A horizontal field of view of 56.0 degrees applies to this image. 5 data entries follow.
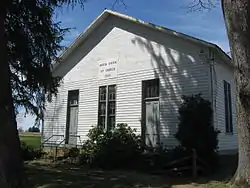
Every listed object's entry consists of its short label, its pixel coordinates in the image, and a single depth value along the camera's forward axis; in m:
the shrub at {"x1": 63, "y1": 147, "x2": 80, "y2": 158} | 12.14
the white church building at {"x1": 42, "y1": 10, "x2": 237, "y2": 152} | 10.56
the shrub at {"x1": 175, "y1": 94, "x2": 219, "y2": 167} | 8.89
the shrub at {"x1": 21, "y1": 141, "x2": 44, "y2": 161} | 12.77
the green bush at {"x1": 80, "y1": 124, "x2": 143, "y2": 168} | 9.92
